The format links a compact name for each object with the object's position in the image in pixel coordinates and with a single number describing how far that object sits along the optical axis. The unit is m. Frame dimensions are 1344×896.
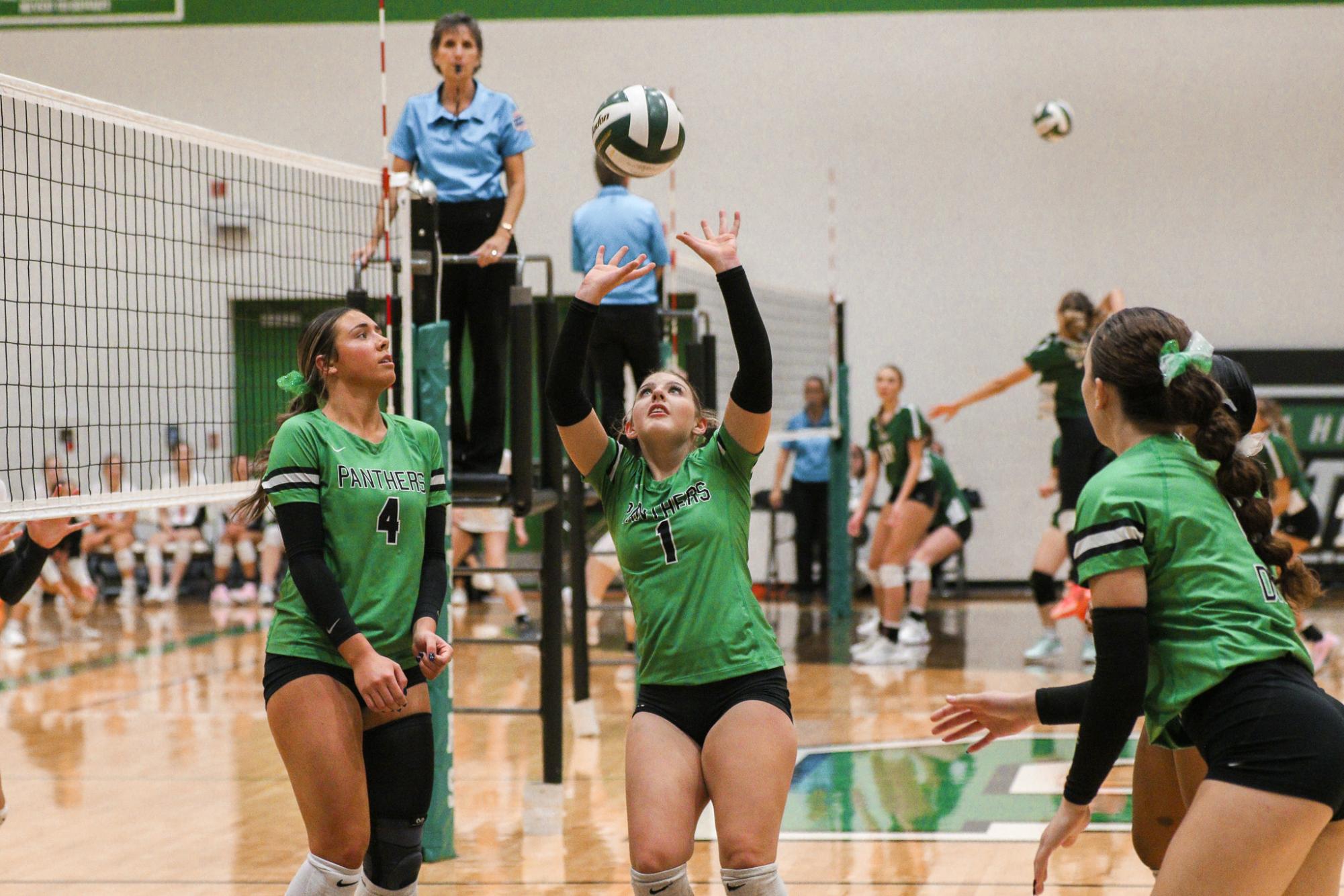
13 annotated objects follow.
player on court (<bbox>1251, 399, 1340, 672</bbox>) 14.02
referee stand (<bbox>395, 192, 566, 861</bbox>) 8.90
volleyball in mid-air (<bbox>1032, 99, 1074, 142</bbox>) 19.95
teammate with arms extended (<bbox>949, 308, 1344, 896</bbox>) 4.03
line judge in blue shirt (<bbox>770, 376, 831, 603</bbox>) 22.92
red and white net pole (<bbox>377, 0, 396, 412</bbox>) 8.43
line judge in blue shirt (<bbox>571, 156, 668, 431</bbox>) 11.41
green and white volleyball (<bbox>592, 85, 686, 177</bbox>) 7.77
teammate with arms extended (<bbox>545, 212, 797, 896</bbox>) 5.48
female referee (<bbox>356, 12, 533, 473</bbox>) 9.86
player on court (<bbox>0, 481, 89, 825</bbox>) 7.05
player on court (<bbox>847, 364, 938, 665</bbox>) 16.77
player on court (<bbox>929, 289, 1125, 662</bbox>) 14.50
